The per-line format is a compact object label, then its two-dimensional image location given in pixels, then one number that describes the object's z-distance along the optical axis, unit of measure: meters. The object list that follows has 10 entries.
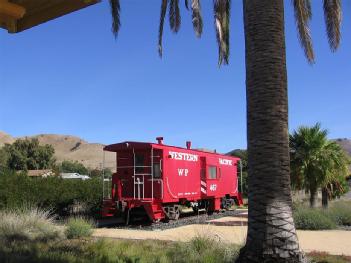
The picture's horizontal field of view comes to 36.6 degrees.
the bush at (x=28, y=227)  13.39
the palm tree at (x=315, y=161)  23.41
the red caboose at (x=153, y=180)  19.98
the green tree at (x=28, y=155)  76.12
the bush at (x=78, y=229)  14.77
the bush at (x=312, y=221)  17.84
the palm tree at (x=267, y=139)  8.00
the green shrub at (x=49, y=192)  20.11
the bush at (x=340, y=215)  19.21
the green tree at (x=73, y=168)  89.69
